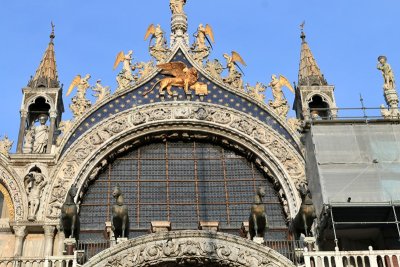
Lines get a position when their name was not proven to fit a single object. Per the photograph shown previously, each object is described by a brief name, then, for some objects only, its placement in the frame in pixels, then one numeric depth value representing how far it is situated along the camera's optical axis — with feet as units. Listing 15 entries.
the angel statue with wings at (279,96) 62.34
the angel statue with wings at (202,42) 66.04
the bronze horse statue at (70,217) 50.24
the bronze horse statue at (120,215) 50.11
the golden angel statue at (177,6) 71.30
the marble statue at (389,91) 60.44
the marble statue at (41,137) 59.31
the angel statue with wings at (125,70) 63.41
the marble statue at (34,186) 55.57
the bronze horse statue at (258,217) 50.85
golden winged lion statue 63.87
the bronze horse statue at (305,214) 51.16
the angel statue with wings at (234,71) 64.18
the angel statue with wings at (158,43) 65.77
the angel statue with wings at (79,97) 61.11
